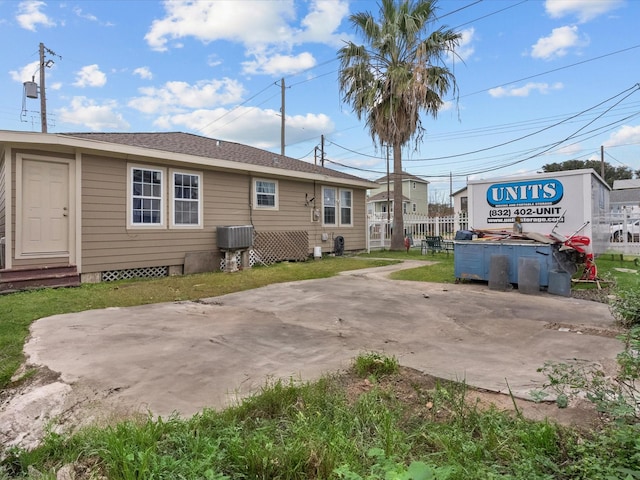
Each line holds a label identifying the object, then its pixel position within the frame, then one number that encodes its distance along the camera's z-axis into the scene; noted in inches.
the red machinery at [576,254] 279.0
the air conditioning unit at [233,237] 384.2
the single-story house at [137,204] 282.2
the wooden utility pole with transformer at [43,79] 726.5
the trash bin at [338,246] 542.0
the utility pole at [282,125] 843.4
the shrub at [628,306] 167.6
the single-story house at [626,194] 1285.4
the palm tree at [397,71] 545.0
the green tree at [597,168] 1800.0
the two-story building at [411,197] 1507.1
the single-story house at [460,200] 1500.0
